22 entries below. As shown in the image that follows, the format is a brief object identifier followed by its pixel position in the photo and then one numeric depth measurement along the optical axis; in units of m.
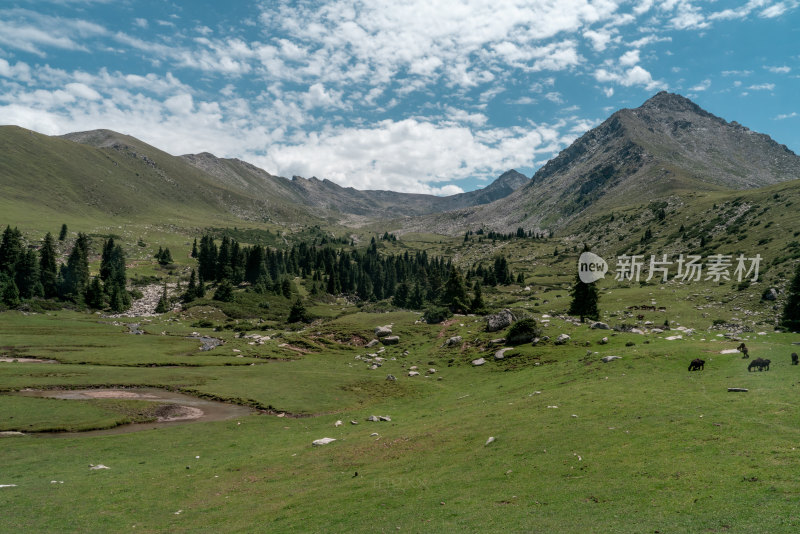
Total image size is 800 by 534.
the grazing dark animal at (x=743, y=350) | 39.31
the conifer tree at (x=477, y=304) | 107.12
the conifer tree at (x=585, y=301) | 88.00
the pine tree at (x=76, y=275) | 123.00
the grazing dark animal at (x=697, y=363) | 38.41
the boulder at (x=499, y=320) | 77.12
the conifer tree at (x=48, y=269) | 121.56
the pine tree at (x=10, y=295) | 100.75
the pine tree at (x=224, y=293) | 132.25
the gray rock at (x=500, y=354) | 63.88
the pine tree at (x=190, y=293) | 135.12
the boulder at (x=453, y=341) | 77.94
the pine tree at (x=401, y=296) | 161.00
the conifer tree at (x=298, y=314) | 119.75
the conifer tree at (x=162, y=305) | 124.31
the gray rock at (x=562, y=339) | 61.81
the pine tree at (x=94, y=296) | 120.25
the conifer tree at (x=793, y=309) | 63.75
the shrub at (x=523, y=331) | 66.94
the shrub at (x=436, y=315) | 97.25
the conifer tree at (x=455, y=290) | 107.48
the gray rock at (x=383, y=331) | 90.19
